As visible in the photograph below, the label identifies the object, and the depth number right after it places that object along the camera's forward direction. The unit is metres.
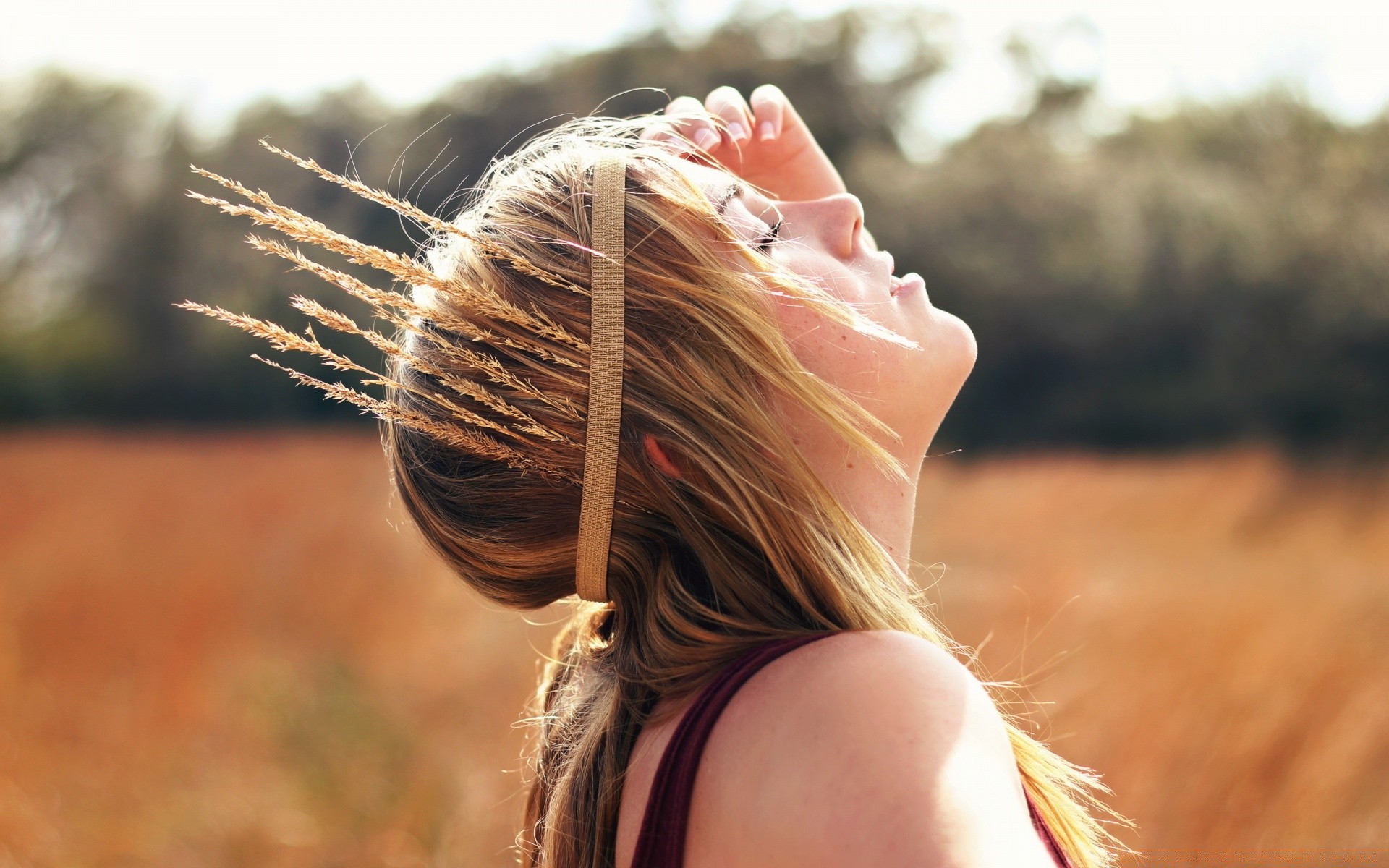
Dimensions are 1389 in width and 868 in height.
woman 0.82
